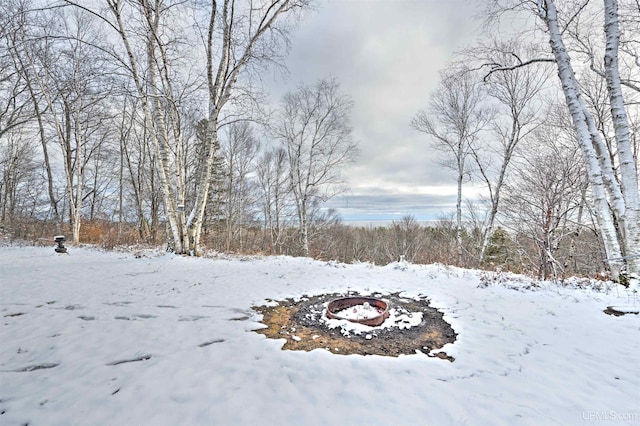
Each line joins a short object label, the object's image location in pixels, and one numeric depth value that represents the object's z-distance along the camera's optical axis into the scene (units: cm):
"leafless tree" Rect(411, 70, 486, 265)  1113
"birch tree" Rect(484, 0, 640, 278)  468
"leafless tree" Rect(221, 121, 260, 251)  1741
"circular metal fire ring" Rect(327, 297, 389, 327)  377
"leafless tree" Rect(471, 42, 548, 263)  997
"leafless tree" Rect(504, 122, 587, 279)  581
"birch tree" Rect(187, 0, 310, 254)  764
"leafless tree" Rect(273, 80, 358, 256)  1328
